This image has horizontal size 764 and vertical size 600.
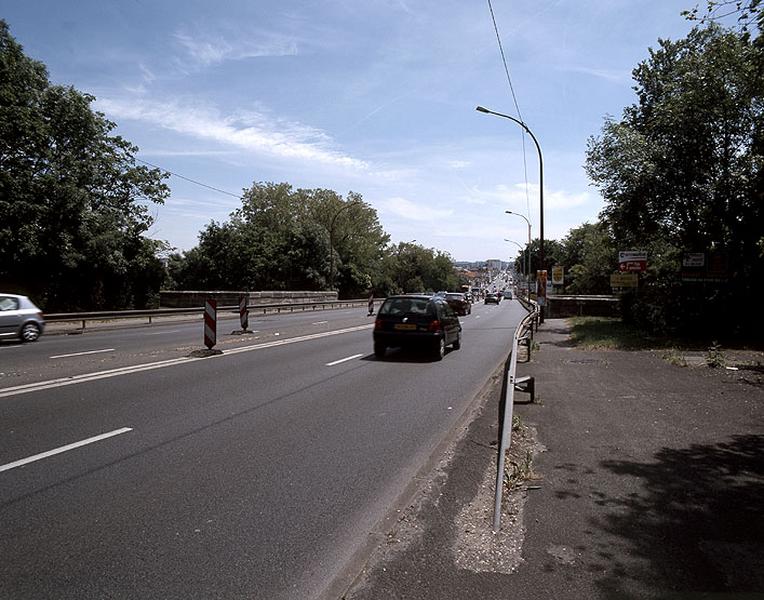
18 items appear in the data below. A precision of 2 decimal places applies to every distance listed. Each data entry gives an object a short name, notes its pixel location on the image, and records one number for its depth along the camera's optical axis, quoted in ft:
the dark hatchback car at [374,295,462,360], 46.06
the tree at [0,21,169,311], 90.89
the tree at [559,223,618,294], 140.87
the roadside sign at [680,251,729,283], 60.03
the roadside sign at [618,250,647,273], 73.51
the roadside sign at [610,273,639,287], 77.00
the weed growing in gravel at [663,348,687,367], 41.65
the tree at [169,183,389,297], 169.17
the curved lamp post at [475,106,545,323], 87.45
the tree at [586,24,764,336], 56.80
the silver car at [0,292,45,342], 57.88
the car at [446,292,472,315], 123.95
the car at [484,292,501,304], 236.43
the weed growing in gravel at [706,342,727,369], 39.98
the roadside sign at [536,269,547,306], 89.80
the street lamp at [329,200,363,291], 168.49
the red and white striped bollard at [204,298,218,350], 46.16
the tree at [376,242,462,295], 354.58
